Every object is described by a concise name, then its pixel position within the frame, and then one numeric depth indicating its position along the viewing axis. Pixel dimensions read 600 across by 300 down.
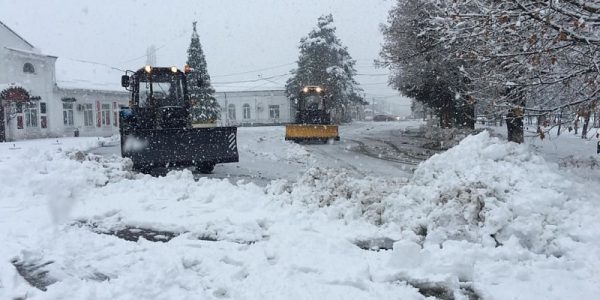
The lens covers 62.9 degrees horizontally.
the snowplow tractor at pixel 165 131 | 10.73
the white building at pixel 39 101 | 29.25
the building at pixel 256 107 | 55.78
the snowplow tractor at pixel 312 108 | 25.73
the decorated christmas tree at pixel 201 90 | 42.31
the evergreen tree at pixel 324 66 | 49.34
